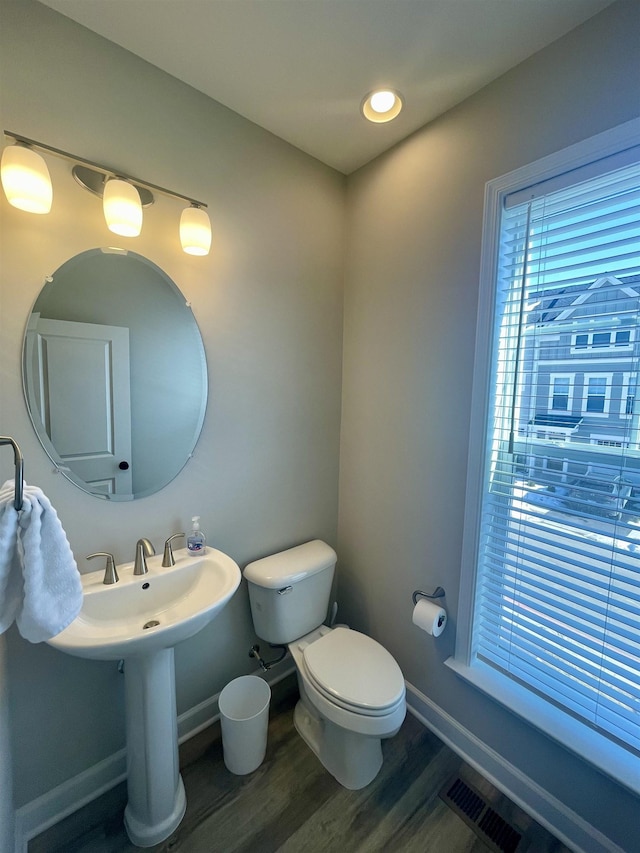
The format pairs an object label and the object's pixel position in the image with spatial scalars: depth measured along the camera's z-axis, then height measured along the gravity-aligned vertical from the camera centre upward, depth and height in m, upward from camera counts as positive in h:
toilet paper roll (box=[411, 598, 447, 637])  1.43 -0.90
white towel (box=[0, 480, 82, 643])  0.76 -0.41
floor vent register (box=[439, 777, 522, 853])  1.17 -1.47
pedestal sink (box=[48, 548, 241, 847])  1.11 -0.90
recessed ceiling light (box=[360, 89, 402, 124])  1.30 +1.12
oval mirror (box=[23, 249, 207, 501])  1.11 +0.06
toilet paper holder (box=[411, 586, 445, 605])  1.49 -0.85
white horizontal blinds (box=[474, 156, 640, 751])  1.03 -0.17
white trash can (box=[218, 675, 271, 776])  1.33 -1.33
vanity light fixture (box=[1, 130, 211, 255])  0.92 +0.59
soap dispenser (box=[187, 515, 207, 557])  1.36 -0.58
